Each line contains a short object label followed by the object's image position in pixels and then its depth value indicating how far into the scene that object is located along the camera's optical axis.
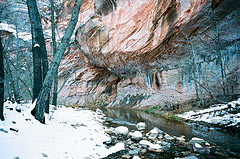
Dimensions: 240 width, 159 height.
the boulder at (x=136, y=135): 4.19
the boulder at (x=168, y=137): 4.09
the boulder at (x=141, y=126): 5.48
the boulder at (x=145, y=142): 3.58
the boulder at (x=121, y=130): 4.62
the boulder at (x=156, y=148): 3.28
